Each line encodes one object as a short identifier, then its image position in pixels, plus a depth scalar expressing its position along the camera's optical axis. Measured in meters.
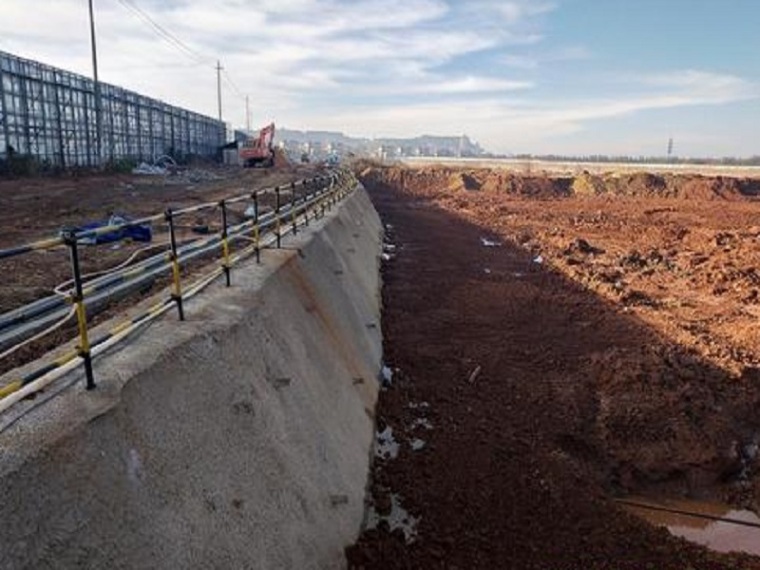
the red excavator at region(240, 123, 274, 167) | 54.62
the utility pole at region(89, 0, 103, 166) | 36.47
